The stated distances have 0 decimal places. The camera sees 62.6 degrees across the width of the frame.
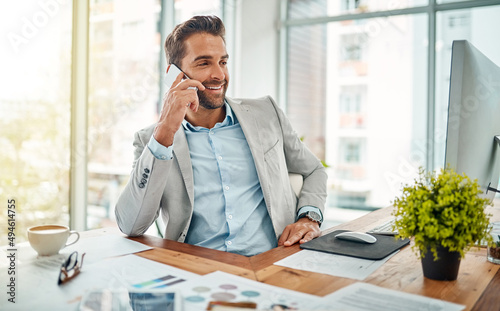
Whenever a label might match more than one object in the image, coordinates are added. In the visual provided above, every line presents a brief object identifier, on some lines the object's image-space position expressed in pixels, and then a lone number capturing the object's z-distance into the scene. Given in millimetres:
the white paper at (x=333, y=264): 1027
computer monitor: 1115
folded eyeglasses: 969
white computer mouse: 1271
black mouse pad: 1173
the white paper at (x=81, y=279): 859
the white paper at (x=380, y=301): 812
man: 1487
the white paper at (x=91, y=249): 1137
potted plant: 916
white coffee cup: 1146
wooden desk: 898
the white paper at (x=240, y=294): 824
